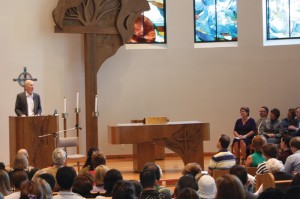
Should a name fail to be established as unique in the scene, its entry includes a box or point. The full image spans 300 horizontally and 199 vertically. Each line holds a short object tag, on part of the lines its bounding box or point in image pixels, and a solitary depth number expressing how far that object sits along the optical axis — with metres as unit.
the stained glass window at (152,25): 15.33
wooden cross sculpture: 13.85
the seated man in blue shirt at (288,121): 13.44
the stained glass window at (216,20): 15.59
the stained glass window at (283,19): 15.69
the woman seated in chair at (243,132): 13.18
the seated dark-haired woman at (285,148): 9.40
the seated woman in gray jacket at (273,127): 13.44
